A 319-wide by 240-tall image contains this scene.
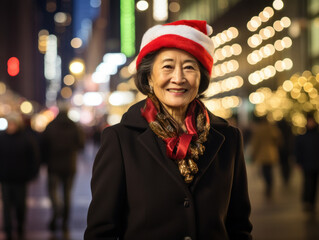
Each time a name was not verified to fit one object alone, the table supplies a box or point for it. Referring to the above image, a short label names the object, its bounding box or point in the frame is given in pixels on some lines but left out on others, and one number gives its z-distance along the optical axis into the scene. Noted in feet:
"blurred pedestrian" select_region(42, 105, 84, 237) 31.35
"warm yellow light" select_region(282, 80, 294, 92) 84.42
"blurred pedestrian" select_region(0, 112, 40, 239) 28.71
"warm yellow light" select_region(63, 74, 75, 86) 241.82
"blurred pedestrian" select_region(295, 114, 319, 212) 36.78
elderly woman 8.59
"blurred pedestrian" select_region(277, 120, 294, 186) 51.42
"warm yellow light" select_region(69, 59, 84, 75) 50.55
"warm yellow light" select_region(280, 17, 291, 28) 122.27
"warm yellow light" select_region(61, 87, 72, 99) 346.89
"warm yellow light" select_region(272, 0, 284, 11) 112.20
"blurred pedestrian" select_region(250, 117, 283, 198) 44.65
